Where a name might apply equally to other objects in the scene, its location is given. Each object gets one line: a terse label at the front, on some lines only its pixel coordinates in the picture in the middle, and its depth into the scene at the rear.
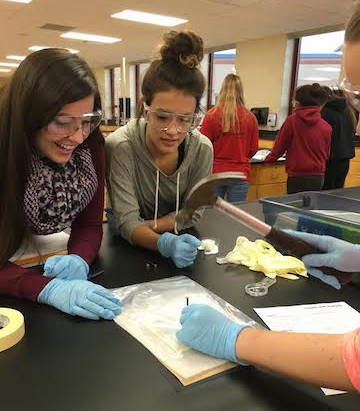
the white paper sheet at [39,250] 1.23
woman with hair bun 1.45
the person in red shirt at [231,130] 3.14
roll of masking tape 0.80
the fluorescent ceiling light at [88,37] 6.32
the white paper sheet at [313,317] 0.91
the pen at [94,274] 1.16
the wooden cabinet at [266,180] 4.18
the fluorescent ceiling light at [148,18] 4.93
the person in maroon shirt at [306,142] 3.29
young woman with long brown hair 0.99
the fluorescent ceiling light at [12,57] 9.19
